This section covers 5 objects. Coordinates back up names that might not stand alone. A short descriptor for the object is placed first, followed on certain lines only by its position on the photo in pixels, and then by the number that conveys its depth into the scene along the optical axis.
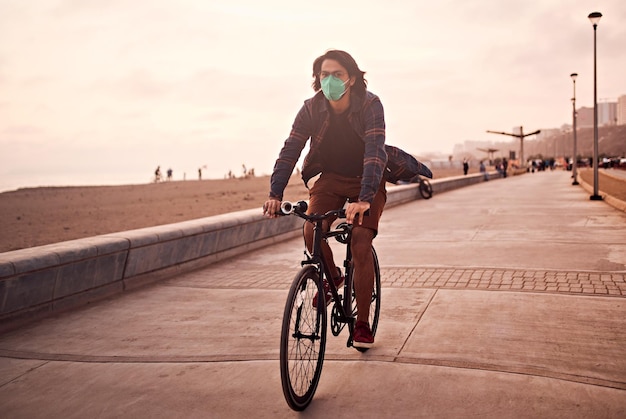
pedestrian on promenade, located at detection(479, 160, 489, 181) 45.89
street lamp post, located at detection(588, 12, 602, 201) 20.36
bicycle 3.39
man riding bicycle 4.07
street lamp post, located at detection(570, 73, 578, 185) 35.48
